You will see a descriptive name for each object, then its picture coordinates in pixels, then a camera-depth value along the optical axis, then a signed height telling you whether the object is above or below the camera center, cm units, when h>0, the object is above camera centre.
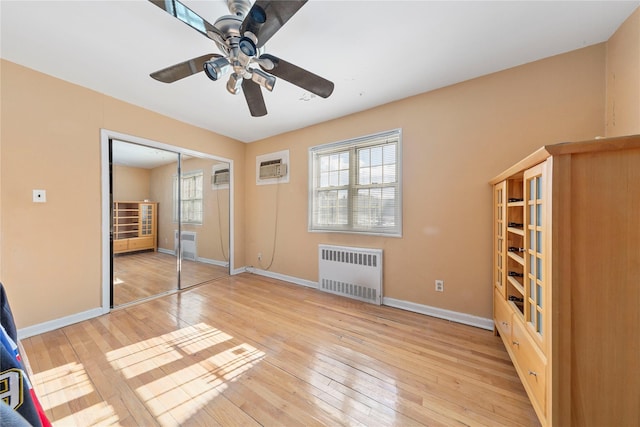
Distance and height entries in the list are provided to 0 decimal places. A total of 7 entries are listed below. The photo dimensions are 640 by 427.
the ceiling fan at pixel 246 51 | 115 +103
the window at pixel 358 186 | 284 +37
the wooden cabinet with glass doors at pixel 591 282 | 93 -31
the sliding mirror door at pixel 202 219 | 353 -13
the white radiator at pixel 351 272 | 285 -82
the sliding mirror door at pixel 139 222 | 277 -14
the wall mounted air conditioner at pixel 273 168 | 383 +78
